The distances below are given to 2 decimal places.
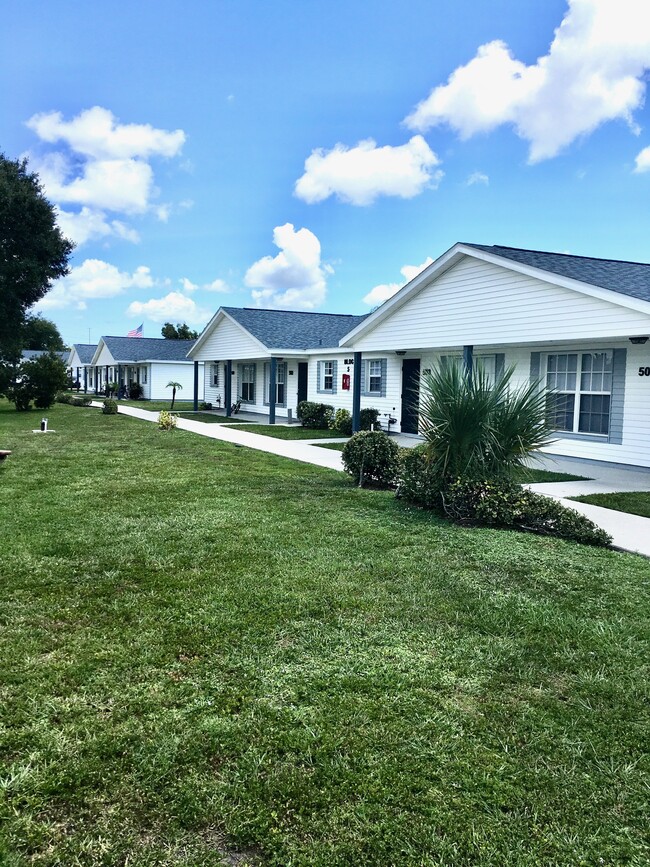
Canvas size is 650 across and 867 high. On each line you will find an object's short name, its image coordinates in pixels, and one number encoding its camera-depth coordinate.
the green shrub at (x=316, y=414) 20.83
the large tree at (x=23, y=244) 27.34
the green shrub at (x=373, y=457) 9.15
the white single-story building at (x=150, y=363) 39.69
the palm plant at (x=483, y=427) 7.33
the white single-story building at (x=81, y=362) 57.29
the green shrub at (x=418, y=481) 7.57
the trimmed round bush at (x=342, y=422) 18.88
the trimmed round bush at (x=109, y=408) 25.97
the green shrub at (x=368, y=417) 17.92
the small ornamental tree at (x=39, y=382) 26.69
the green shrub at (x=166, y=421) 18.76
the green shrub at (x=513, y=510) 6.47
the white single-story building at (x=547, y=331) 10.72
